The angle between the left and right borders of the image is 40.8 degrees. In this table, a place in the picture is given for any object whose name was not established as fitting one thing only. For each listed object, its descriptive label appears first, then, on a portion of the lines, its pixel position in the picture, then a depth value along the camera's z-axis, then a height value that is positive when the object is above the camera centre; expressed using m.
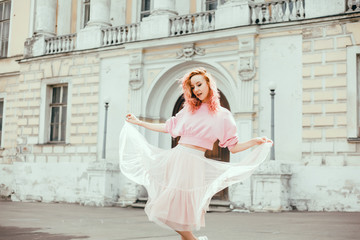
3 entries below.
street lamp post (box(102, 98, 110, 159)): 14.80 +1.11
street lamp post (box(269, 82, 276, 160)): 12.19 +1.45
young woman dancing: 4.17 -0.02
